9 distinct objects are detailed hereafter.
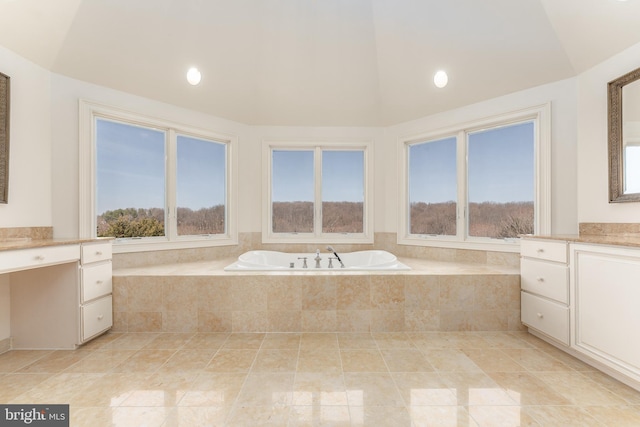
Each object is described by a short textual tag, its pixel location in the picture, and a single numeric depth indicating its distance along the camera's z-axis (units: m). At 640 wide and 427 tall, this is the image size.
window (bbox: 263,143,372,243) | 3.79
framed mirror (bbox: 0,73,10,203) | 2.12
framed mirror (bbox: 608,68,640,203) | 2.13
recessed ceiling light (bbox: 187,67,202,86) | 2.78
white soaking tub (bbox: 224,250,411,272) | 3.27
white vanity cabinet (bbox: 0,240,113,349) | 2.10
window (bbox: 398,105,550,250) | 2.81
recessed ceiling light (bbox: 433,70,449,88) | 2.71
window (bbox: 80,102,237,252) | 2.74
